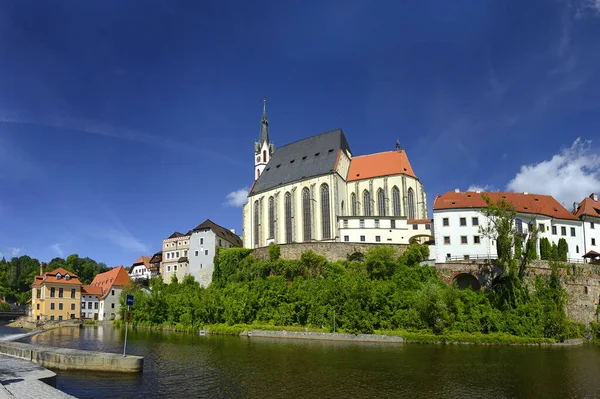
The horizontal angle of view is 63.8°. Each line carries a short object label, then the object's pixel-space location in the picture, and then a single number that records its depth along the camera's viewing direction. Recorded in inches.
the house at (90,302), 3235.7
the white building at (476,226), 2143.2
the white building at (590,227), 2247.8
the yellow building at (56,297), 3021.7
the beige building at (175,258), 3158.0
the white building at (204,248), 2876.5
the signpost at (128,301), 1038.4
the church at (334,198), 2566.4
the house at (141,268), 3860.7
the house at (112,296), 3218.5
